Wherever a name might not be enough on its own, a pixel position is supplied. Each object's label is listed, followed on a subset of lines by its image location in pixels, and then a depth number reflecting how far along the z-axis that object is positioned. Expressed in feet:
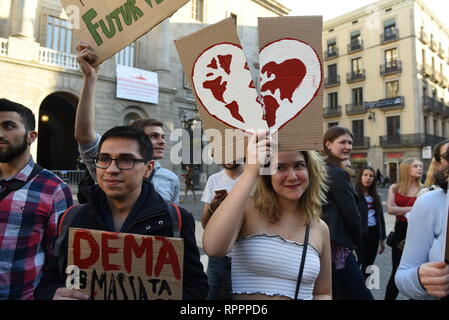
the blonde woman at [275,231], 4.37
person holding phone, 5.55
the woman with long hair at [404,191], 11.86
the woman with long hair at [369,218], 11.22
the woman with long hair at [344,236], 7.67
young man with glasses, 4.51
